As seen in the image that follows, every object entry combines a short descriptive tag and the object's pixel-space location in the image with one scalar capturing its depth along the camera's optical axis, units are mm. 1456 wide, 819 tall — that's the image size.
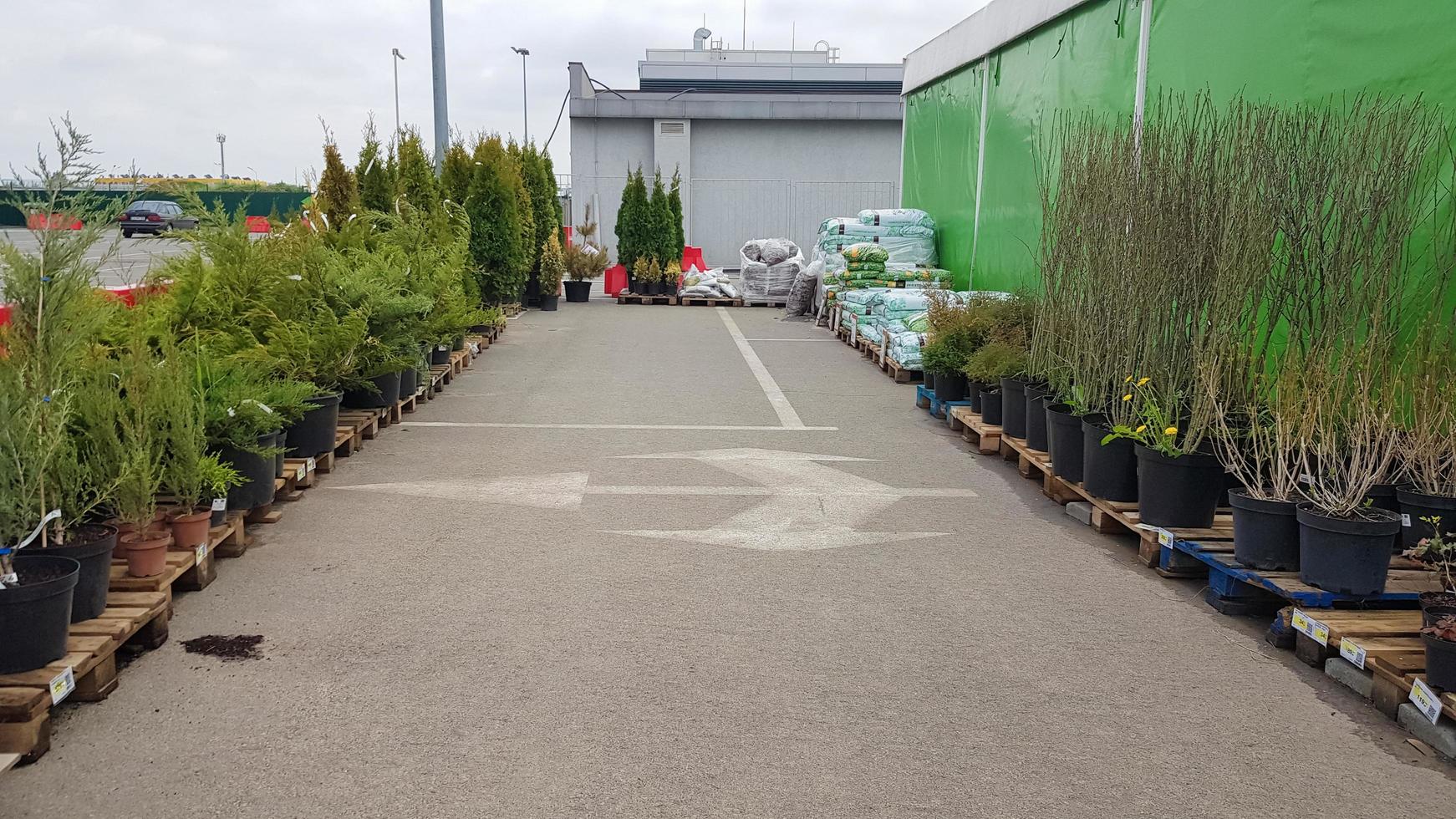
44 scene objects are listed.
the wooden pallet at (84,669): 3541
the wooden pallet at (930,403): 9984
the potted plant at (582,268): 23141
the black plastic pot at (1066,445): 6875
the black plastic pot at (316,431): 7191
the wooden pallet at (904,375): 12211
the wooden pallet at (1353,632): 4301
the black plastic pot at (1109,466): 6340
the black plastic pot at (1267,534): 4992
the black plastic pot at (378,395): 9047
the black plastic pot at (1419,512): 4934
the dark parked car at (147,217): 38625
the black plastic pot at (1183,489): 5664
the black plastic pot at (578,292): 23234
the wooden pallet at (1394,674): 4008
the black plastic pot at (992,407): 8703
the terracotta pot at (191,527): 5109
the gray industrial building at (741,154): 29922
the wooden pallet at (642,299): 22812
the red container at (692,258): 26141
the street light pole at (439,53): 17469
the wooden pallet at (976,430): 8461
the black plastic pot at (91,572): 4191
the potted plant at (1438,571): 4047
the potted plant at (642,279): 22891
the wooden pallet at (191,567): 4719
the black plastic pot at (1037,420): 7633
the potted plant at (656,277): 22891
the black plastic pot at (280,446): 6426
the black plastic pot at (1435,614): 4018
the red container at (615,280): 24141
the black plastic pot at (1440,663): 3830
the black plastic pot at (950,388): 9875
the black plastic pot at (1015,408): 8133
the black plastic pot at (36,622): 3674
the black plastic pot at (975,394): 9147
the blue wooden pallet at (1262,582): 4711
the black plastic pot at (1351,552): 4633
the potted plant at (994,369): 8305
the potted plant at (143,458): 4727
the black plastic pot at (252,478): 5832
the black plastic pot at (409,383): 9648
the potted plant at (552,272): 20828
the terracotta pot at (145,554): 4738
